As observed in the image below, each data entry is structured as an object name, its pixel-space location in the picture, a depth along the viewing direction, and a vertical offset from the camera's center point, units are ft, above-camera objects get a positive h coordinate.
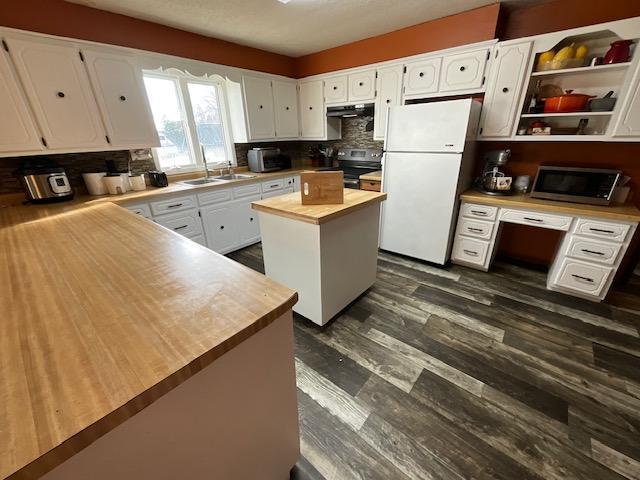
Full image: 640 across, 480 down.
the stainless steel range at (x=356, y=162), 11.47 -1.02
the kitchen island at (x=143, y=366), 1.55 -1.44
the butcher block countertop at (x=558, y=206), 6.43 -1.84
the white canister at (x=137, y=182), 8.50 -1.15
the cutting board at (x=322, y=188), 5.76 -1.00
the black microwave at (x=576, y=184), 6.81 -1.30
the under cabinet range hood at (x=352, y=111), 10.77 +1.16
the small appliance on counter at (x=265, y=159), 11.70 -0.78
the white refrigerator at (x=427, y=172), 7.79 -1.05
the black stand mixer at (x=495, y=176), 8.18 -1.19
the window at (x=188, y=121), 9.63 +0.82
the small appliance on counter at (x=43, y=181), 6.72 -0.83
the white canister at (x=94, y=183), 7.89 -1.06
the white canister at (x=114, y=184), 7.99 -1.11
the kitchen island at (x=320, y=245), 5.64 -2.36
